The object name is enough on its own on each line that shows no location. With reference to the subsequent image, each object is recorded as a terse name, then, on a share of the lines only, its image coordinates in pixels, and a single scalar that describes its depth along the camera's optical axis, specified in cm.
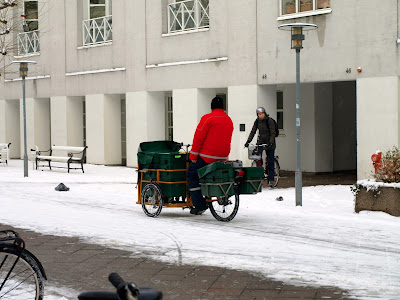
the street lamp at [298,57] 1448
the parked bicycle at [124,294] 321
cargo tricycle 1222
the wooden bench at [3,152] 2888
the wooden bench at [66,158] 2485
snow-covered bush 1302
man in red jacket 1234
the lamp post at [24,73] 2302
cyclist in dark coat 1822
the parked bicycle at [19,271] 567
